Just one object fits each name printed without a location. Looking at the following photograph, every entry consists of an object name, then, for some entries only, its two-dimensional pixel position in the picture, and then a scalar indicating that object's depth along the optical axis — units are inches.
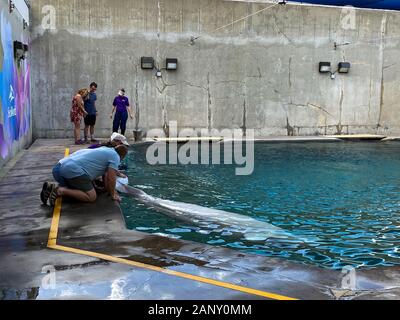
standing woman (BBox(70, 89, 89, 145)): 496.4
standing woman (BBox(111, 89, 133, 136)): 558.9
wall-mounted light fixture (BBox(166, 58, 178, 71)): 634.2
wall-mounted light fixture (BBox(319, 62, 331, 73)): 704.7
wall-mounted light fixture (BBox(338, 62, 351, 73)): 709.5
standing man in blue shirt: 507.2
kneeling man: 244.4
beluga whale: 228.2
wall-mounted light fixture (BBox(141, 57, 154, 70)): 624.1
